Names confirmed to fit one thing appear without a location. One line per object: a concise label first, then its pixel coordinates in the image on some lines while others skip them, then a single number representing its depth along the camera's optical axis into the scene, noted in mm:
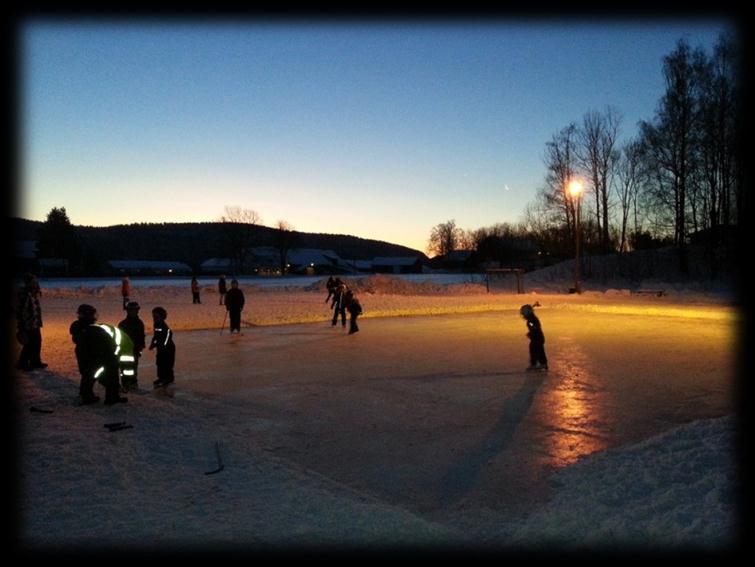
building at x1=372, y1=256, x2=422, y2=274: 122375
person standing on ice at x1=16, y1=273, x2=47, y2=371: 10031
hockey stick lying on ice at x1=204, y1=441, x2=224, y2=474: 5066
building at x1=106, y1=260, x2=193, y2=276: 98625
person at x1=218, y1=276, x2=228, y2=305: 28984
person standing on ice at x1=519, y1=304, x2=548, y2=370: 10156
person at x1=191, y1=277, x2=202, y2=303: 29281
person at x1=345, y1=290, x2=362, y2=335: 16594
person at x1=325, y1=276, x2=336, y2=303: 20877
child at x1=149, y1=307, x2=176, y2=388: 8945
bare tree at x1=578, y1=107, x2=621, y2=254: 45344
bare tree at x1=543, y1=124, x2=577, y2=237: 45812
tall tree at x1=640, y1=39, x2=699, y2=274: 35031
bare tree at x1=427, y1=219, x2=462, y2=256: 130750
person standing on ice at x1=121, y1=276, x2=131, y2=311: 26936
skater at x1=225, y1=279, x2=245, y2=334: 16047
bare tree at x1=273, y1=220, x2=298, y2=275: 97062
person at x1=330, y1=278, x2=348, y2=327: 17750
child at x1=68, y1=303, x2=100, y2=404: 7548
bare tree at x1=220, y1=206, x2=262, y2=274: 88562
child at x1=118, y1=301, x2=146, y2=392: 8531
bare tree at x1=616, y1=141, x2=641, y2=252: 43788
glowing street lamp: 28250
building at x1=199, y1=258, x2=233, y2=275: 103188
